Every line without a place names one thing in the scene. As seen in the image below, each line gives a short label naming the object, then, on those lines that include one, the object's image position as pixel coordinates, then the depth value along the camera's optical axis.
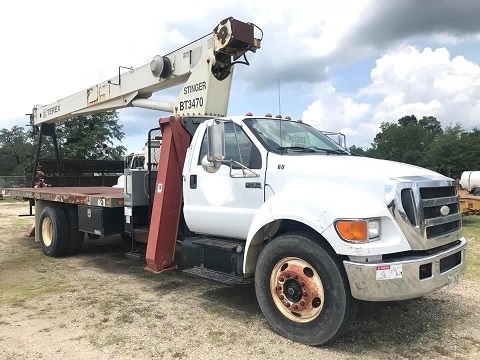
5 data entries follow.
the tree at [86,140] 36.50
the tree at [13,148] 57.59
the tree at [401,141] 58.29
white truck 3.84
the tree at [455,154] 34.84
